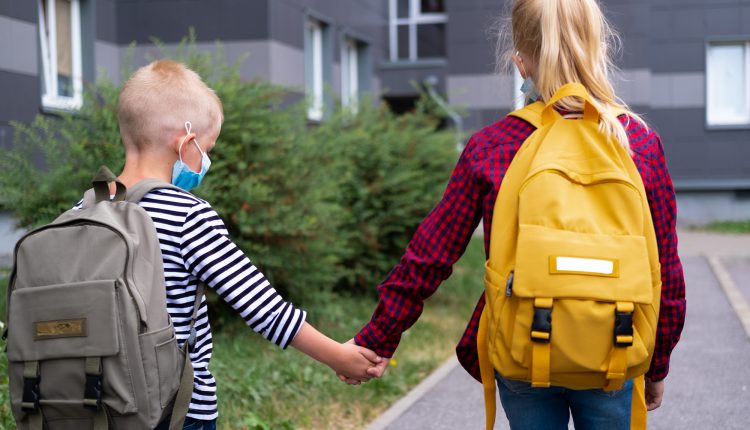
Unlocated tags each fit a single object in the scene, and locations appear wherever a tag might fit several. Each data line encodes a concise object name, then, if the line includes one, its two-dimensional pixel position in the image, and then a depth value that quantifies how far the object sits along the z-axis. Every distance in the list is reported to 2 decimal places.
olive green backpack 2.21
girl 2.42
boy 2.43
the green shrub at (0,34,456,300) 6.12
